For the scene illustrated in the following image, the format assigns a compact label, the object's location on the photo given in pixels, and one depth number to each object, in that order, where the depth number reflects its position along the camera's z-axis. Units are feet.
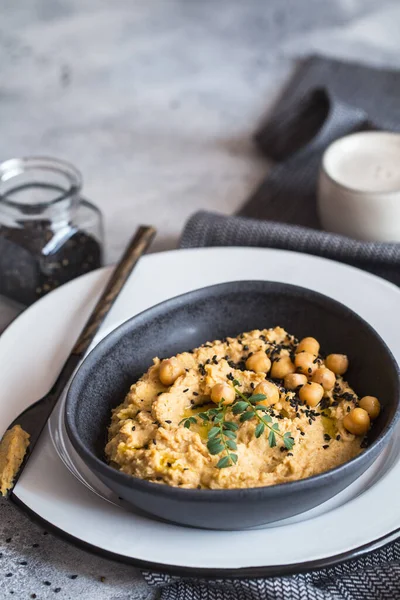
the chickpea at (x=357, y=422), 1.68
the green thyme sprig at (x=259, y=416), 1.61
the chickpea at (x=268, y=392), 1.69
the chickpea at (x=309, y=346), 1.82
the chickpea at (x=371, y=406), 1.71
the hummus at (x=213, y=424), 1.59
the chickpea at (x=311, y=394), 1.72
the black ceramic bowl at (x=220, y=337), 1.53
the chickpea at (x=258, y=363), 1.78
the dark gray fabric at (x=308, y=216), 1.62
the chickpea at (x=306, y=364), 1.78
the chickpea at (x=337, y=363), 1.81
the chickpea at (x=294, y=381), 1.76
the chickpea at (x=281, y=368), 1.79
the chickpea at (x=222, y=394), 1.68
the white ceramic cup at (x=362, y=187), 2.22
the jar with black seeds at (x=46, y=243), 2.18
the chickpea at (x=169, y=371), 1.74
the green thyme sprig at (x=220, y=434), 1.58
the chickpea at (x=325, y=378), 1.76
